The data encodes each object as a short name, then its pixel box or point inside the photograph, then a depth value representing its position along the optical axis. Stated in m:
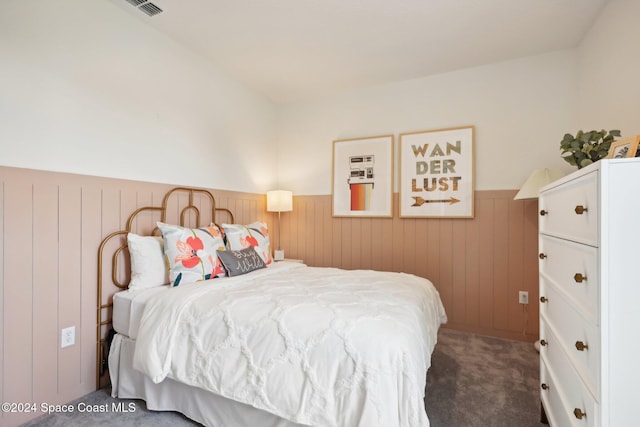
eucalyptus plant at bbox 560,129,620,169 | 1.55
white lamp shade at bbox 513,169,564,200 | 2.40
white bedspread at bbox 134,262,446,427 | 1.16
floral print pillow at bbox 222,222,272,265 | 2.52
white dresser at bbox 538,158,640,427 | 0.89
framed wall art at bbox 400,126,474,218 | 2.97
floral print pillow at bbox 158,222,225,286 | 2.01
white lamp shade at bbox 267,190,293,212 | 3.59
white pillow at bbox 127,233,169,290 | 2.00
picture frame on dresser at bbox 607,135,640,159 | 1.07
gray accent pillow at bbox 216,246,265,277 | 2.24
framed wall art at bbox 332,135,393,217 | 3.32
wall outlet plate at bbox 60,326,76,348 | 1.81
